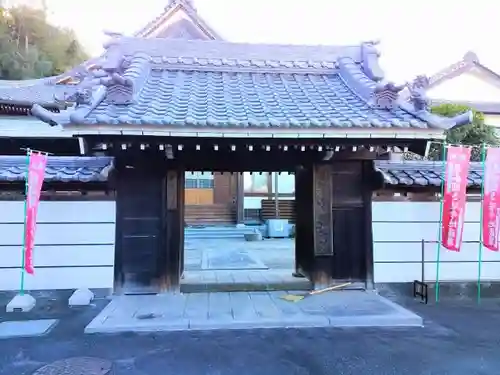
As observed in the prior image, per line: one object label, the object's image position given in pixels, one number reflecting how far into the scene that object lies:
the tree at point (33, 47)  29.90
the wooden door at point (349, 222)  6.91
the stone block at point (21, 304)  5.88
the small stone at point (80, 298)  6.13
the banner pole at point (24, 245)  5.92
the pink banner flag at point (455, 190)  6.20
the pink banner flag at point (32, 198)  5.75
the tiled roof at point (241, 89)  5.71
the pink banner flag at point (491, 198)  6.32
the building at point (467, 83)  20.55
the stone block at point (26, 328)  4.95
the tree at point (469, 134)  12.05
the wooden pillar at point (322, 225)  6.81
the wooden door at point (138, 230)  6.53
